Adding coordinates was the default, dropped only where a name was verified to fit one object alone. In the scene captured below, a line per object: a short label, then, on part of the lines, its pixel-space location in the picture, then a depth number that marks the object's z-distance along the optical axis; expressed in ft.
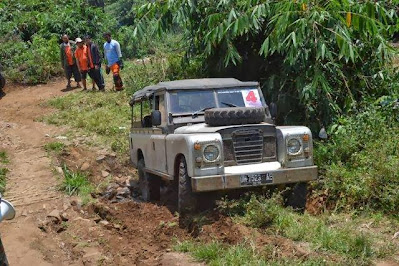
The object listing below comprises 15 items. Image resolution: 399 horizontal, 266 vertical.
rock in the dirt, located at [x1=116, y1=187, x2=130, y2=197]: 30.81
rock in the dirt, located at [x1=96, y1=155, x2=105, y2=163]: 34.42
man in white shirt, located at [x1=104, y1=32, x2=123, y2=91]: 48.29
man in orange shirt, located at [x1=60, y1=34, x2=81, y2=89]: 52.60
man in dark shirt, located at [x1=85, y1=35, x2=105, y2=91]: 49.11
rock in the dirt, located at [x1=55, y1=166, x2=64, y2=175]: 31.17
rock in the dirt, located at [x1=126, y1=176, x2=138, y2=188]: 32.49
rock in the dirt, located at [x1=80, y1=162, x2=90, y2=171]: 33.07
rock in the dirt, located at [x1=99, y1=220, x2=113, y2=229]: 24.23
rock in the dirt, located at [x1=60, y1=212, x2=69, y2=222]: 24.95
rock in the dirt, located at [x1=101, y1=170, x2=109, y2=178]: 32.99
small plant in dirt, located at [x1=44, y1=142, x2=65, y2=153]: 35.22
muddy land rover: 20.90
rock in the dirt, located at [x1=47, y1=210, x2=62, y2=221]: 24.79
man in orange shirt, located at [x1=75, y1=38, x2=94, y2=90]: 49.52
